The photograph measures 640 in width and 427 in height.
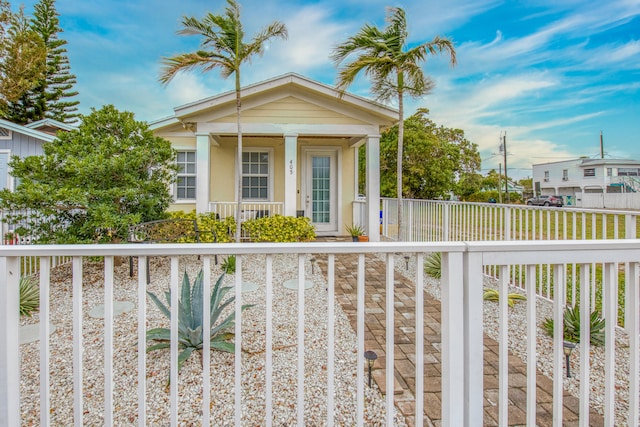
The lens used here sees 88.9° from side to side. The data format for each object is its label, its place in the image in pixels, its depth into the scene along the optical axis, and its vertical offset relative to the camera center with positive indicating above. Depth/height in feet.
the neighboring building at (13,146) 33.04 +7.28
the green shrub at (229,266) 18.29 -2.74
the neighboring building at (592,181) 89.28 +12.59
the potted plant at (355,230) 28.40 -1.26
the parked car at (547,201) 92.63 +4.60
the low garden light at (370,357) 7.73 -3.34
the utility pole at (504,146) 91.69 +20.01
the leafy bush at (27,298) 13.10 -3.33
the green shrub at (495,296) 13.86 -3.44
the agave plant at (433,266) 17.58 -2.72
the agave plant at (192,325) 9.03 -3.12
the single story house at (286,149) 25.79 +6.42
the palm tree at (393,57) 22.22 +11.05
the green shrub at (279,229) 25.39 -0.96
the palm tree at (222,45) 21.54 +12.07
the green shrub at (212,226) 24.08 -0.66
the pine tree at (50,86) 61.00 +25.87
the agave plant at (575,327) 9.87 -3.50
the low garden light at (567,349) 7.97 -3.28
